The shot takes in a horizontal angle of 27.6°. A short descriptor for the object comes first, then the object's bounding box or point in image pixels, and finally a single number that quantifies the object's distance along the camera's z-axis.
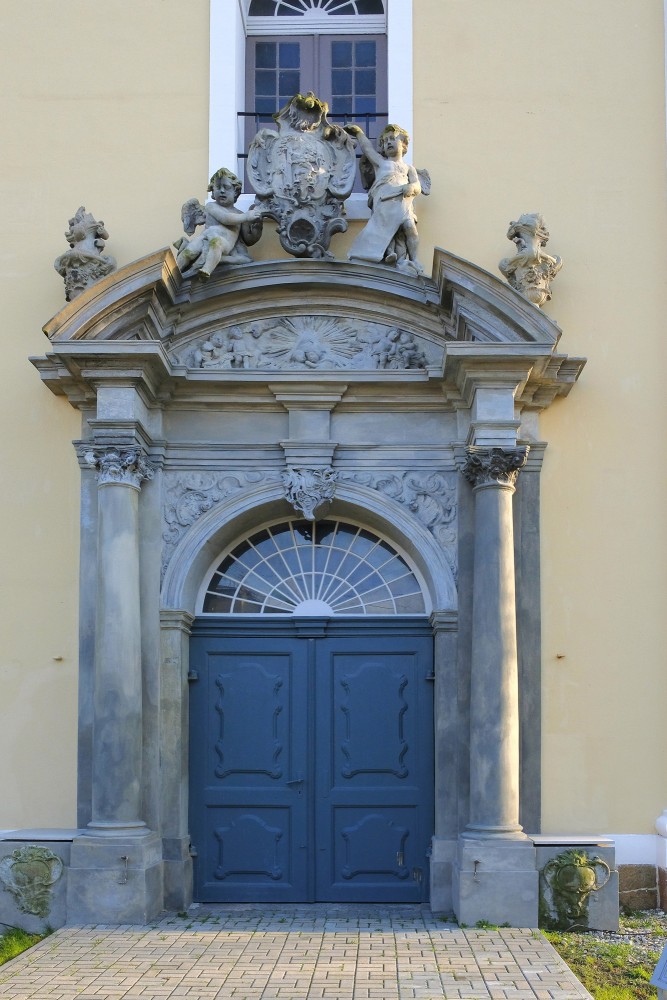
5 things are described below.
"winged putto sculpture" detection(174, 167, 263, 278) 9.63
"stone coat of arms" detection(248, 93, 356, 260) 9.80
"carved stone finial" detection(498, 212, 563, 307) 9.67
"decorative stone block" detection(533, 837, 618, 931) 8.82
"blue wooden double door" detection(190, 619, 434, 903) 9.64
